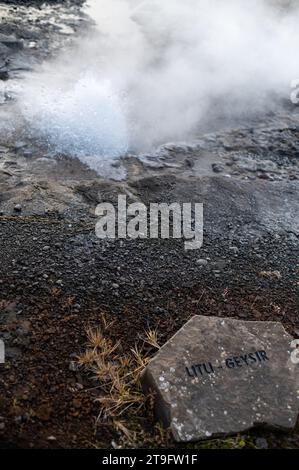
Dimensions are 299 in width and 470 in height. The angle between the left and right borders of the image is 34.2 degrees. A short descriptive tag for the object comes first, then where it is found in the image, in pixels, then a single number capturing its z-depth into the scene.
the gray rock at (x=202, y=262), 3.65
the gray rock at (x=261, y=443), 2.48
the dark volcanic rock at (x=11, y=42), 6.40
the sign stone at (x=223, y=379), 2.47
